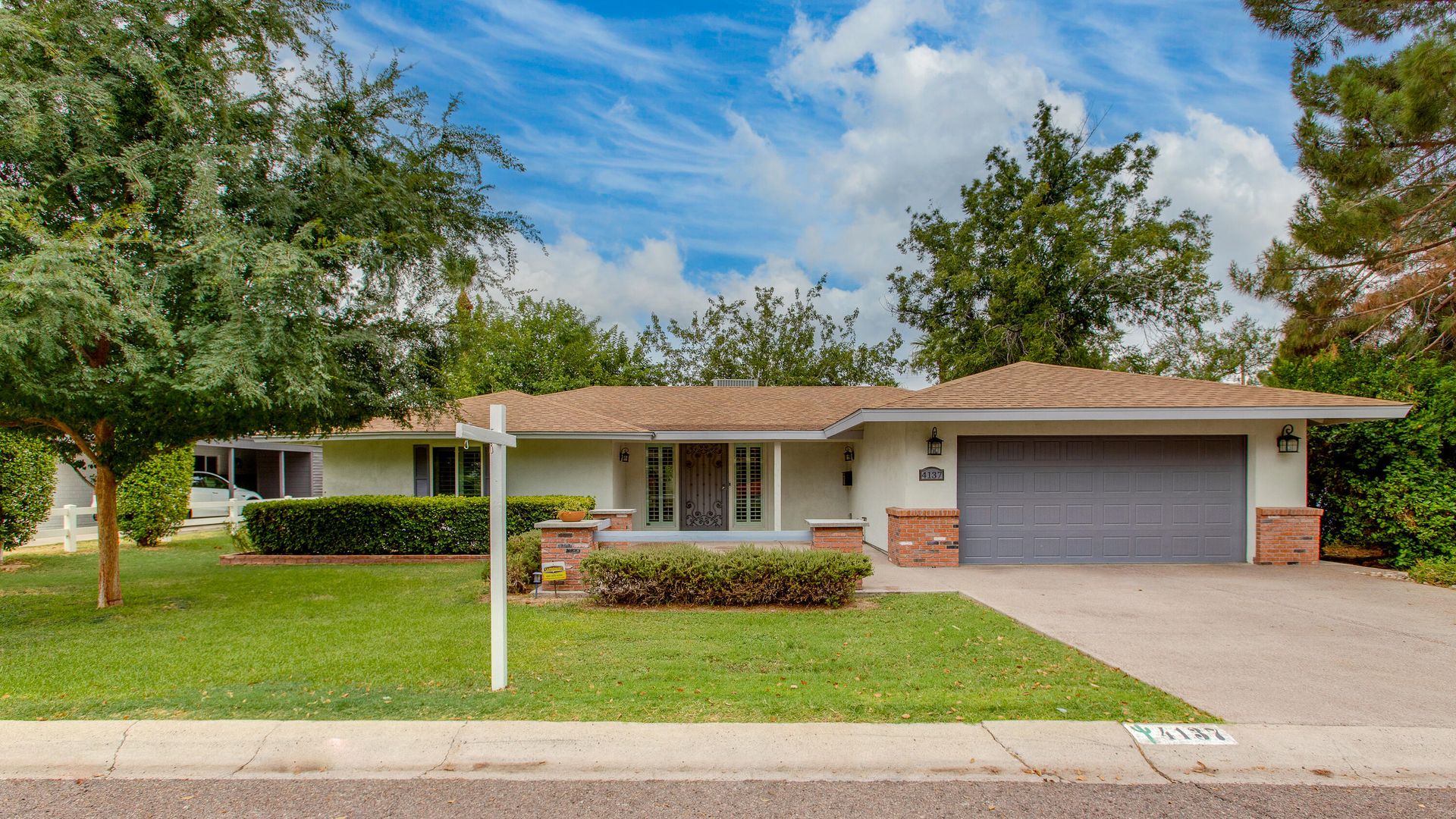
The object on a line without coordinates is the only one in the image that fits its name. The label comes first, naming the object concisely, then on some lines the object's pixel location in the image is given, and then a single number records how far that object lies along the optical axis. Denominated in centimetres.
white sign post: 480
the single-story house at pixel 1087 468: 1017
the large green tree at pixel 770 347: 3044
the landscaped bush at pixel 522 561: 850
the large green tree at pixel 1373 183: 959
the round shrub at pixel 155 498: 1438
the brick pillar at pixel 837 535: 875
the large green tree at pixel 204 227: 615
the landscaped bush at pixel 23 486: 1198
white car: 2011
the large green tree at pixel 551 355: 2981
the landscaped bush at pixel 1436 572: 912
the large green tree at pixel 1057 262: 2302
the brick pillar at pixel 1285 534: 1062
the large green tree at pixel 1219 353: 2822
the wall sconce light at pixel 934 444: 1073
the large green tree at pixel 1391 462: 967
